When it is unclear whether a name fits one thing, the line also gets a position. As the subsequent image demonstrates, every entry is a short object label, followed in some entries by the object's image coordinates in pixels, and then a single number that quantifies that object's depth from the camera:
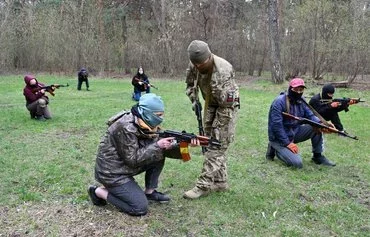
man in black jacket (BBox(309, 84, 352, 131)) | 8.23
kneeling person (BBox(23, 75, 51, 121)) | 10.48
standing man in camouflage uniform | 4.82
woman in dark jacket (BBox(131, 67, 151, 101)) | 15.61
